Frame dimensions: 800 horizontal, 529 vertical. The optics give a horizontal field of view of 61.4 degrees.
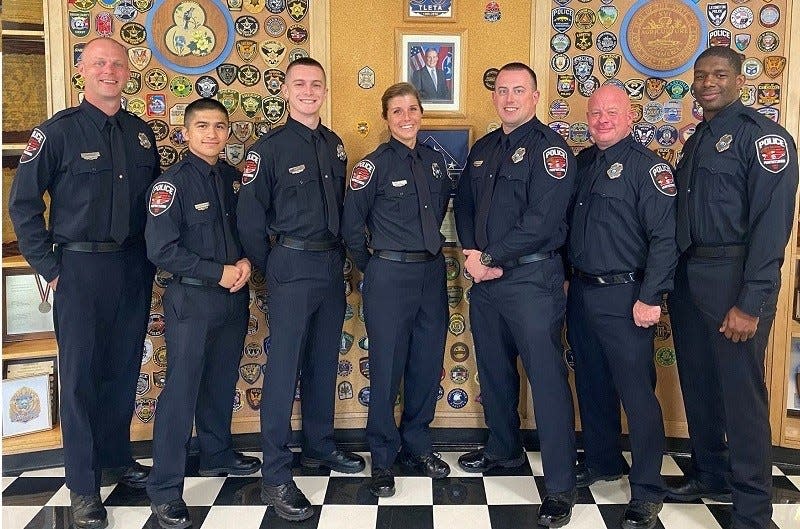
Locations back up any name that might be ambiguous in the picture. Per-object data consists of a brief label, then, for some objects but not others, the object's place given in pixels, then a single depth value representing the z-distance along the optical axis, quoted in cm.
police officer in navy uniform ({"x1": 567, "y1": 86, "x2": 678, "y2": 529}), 292
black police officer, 273
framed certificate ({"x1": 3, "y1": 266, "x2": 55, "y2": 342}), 363
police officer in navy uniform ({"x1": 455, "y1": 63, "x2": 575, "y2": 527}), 305
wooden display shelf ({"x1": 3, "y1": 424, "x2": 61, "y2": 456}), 352
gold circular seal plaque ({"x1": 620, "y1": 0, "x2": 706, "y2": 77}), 362
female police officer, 324
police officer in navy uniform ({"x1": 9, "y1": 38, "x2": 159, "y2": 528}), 295
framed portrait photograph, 368
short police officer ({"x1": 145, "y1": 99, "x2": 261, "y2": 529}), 295
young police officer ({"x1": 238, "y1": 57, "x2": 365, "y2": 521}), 314
